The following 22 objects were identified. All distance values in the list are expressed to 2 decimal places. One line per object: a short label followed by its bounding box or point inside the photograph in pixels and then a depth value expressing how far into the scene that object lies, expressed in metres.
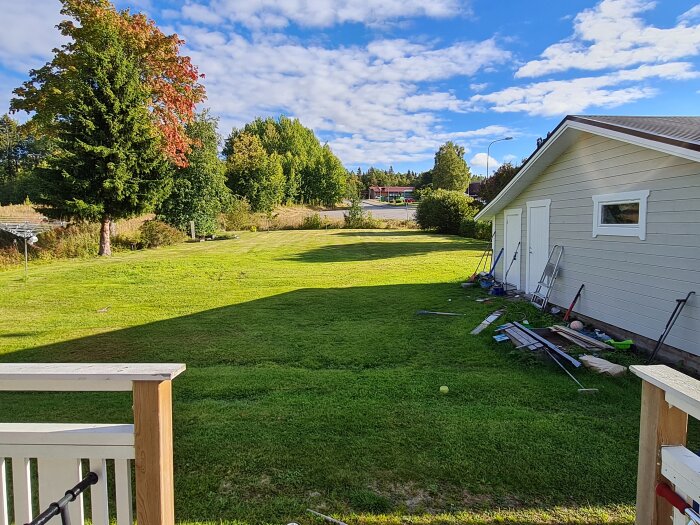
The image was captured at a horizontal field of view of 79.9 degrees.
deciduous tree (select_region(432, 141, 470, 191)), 52.94
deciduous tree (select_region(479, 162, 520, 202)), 22.91
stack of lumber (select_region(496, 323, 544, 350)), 5.62
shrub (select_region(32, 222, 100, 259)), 15.52
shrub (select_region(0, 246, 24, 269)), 13.95
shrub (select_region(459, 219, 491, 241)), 23.38
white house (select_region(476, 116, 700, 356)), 5.26
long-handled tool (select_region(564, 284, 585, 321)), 7.61
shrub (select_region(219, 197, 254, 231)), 26.92
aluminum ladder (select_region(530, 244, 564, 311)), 8.41
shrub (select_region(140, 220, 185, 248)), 19.03
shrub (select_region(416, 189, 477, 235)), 27.47
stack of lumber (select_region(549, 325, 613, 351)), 5.98
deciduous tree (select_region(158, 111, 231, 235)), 20.91
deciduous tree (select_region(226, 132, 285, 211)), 32.75
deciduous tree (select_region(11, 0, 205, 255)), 15.11
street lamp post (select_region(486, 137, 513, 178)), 27.87
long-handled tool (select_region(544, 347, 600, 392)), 4.48
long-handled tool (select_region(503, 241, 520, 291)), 10.54
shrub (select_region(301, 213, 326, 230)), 31.25
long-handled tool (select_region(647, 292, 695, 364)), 5.22
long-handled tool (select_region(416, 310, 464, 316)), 8.20
